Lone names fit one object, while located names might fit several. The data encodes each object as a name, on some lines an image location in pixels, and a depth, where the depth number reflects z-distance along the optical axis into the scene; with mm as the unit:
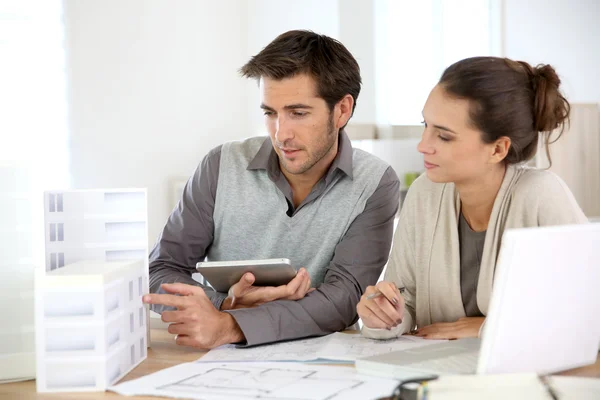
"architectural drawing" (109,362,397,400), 1924
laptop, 1857
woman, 2293
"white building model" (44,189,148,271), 2137
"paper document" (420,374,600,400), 1795
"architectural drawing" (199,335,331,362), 2150
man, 2588
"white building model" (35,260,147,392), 1978
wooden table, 1976
